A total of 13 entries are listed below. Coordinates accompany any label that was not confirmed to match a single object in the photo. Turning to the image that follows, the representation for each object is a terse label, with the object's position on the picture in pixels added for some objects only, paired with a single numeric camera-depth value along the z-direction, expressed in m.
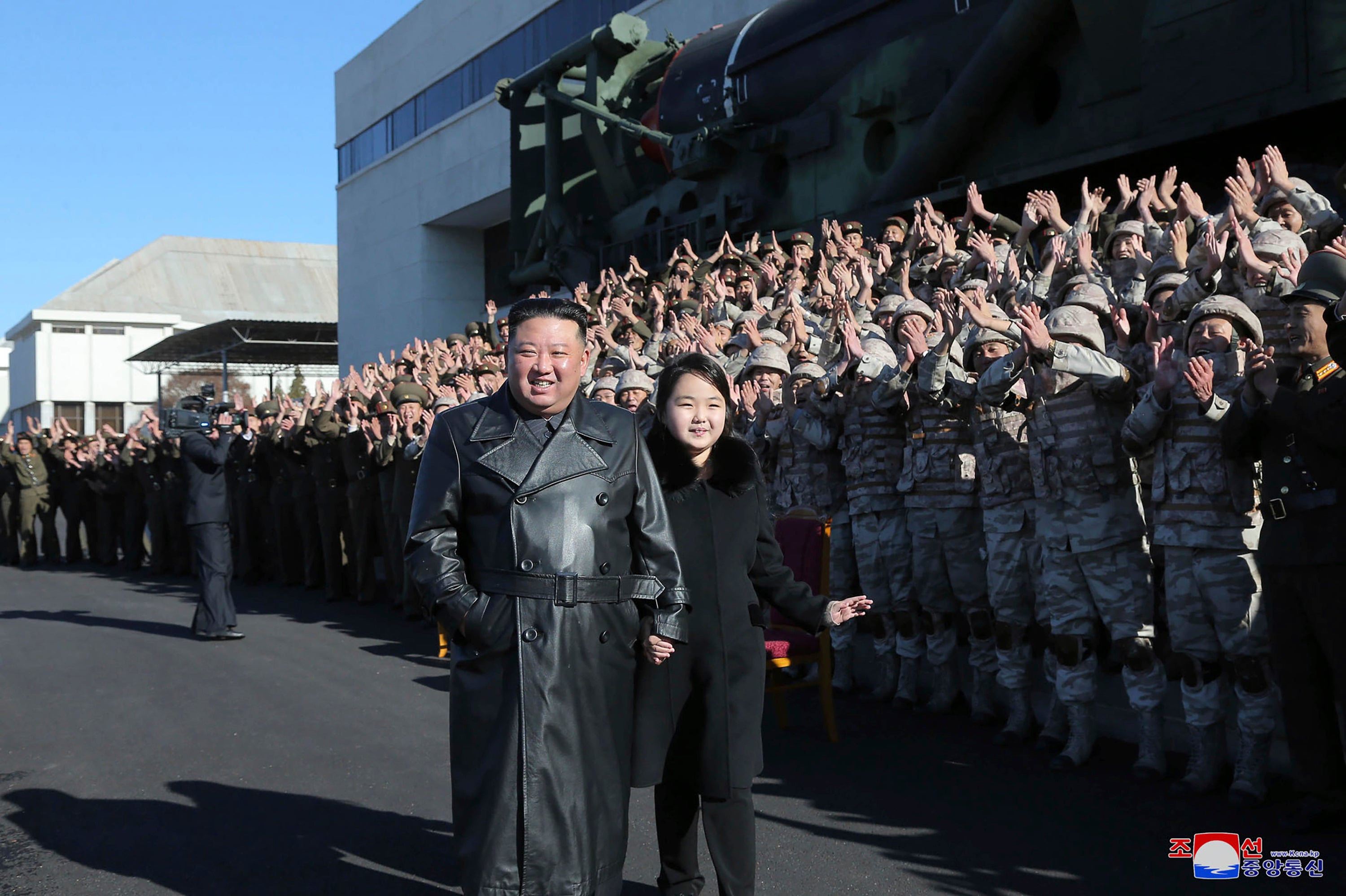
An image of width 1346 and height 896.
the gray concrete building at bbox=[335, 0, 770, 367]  31.72
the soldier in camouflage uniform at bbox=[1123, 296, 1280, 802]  4.33
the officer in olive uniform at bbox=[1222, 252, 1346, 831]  3.84
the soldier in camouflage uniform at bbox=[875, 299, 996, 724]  5.71
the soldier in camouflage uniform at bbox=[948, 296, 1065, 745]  5.32
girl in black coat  3.37
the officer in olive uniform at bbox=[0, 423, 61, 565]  15.47
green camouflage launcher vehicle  9.86
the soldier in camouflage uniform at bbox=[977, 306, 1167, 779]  4.78
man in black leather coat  2.77
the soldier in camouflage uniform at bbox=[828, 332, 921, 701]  6.12
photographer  8.66
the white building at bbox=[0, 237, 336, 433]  49.31
